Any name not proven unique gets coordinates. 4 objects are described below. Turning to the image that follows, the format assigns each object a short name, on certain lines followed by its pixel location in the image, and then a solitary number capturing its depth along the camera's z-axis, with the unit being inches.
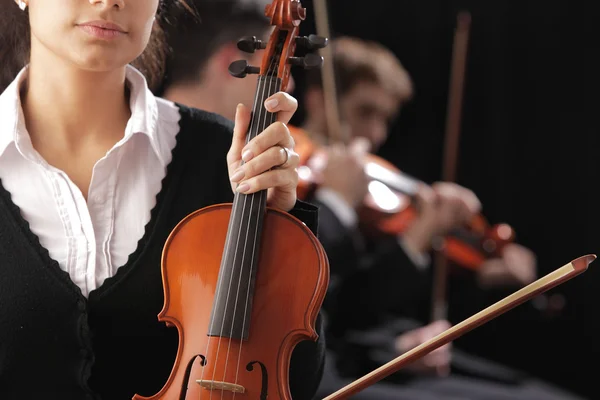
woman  97.7
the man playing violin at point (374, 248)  167.7
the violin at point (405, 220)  187.6
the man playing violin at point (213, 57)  121.1
